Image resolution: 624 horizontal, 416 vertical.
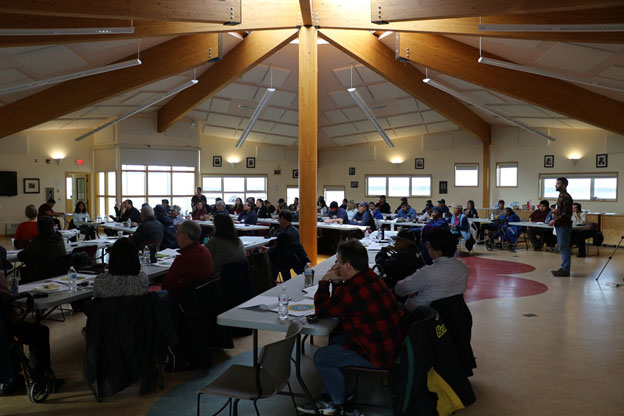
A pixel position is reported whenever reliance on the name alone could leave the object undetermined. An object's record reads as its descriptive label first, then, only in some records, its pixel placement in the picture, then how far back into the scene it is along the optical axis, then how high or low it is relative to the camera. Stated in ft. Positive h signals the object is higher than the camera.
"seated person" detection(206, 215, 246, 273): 14.94 -1.70
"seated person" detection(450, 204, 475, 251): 33.06 -2.36
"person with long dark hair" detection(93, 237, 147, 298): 10.45 -1.87
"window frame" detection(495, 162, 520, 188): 49.27 +2.86
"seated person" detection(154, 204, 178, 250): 23.85 -2.11
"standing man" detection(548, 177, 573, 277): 25.38 -1.58
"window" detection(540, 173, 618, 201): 43.01 +0.69
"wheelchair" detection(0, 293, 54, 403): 10.47 -4.00
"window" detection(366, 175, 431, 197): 55.12 +0.85
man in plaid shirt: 9.08 -2.42
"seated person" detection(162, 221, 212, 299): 12.68 -1.90
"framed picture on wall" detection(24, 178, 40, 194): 46.14 +0.51
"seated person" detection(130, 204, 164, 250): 20.38 -1.70
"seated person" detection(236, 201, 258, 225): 36.27 -1.87
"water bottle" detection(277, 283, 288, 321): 9.66 -2.35
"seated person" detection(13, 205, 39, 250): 21.25 -1.78
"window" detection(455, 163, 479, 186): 52.31 +2.14
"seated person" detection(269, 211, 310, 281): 20.26 -2.49
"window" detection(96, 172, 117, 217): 50.39 -0.14
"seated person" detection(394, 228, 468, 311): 10.84 -1.91
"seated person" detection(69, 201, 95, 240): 34.45 -2.16
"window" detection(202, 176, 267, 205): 57.11 +0.63
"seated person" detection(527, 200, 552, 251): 37.35 -3.04
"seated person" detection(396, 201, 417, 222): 39.47 -1.64
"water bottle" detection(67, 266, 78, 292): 12.07 -2.32
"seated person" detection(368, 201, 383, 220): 38.88 -1.60
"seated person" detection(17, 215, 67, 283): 15.58 -2.02
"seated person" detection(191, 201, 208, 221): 40.57 -1.78
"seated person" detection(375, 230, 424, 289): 13.57 -1.95
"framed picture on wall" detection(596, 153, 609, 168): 42.86 +2.99
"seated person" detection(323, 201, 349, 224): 35.18 -1.67
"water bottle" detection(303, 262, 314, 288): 12.65 -2.23
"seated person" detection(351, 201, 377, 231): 32.60 -1.68
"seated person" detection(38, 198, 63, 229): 33.26 -1.23
